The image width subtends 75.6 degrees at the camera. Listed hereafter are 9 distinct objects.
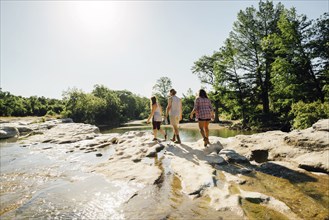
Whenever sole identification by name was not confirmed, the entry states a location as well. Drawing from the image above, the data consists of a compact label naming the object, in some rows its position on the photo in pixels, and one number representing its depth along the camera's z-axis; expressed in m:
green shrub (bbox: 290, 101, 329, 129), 15.89
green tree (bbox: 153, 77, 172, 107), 70.58
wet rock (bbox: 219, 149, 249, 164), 6.30
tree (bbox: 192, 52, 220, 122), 47.03
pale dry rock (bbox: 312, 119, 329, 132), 6.97
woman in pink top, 8.25
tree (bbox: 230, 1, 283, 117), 30.50
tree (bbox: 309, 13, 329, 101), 23.39
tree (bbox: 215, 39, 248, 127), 32.59
